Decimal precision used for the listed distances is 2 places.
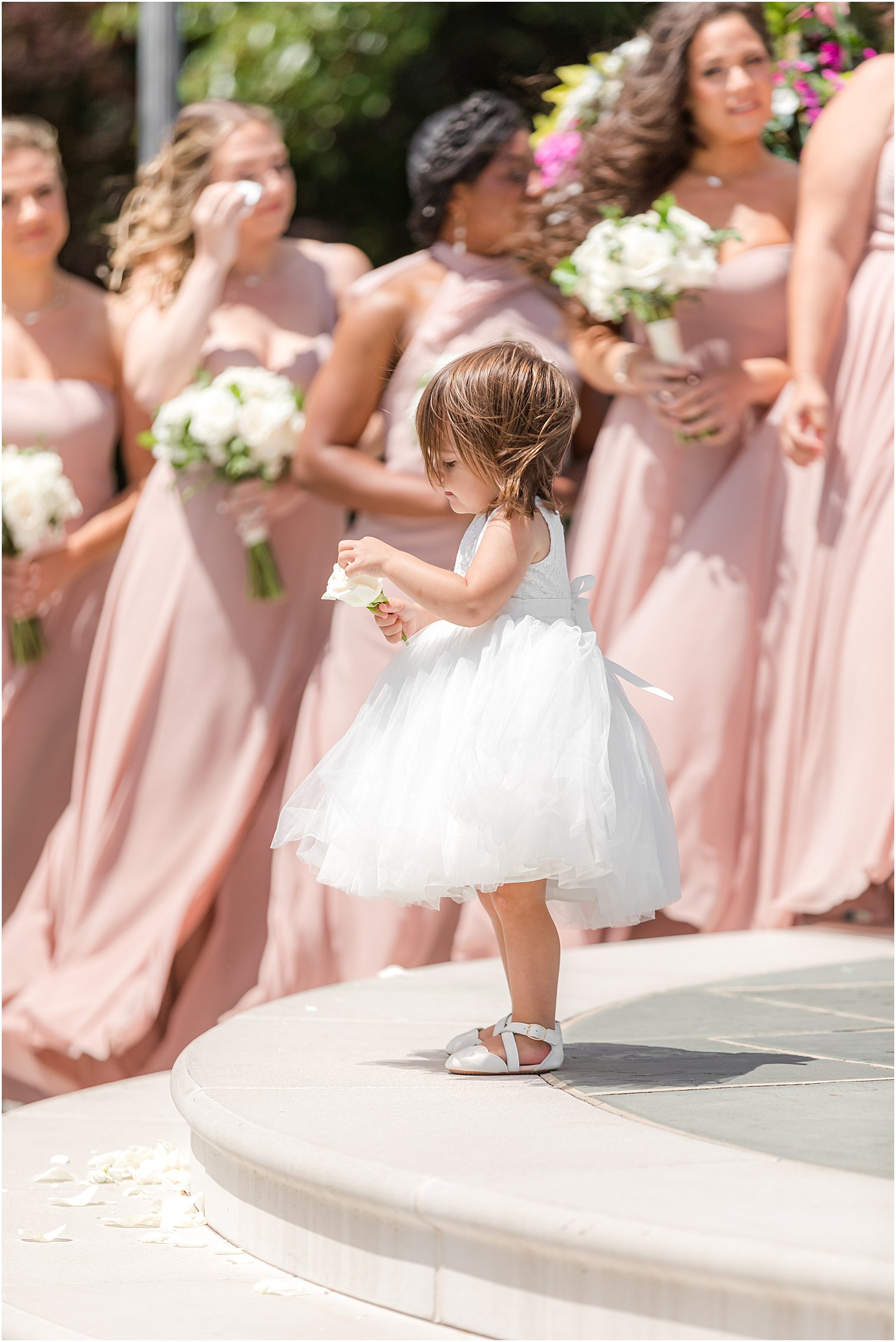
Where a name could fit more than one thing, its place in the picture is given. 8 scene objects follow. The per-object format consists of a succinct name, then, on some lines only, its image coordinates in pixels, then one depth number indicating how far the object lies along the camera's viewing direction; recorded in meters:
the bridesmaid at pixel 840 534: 10.79
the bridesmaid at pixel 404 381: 11.71
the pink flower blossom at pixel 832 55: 12.17
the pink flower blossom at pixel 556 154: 12.13
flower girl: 5.88
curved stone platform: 4.39
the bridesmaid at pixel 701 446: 11.19
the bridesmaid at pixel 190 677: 12.30
